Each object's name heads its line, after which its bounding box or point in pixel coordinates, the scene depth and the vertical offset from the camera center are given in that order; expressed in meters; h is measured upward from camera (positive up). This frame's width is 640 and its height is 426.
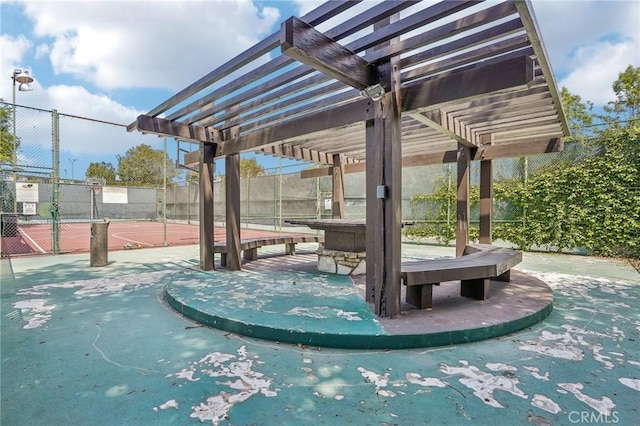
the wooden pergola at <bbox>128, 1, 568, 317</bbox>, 2.34 +1.25
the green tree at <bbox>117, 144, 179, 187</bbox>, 32.28 +4.39
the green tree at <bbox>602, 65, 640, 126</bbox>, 13.50 +4.87
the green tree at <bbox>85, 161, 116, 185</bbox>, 34.66 +4.34
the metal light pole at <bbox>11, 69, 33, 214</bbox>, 7.03 +2.89
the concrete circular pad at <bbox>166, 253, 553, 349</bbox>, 2.58 -1.02
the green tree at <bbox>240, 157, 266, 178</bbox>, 25.99 +3.55
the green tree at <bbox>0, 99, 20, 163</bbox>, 11.58 +2.77
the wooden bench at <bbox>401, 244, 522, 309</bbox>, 2.98 -0.64
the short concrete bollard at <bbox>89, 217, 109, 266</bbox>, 6.09 -0.67
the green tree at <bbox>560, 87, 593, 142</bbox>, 15.05 +4.93
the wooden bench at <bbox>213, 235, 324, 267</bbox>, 5.45 -0.68
